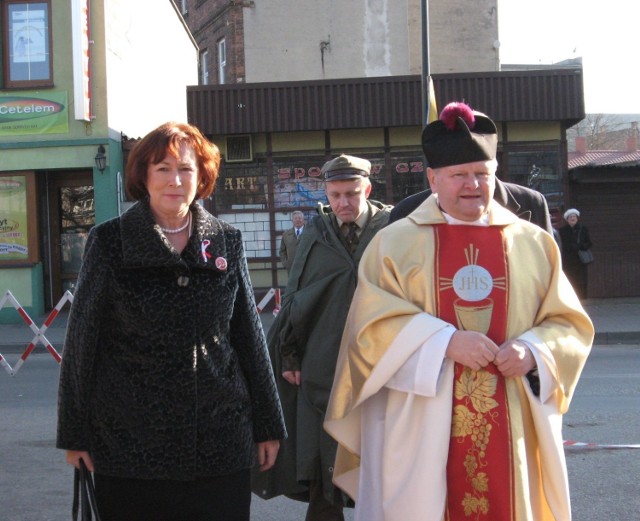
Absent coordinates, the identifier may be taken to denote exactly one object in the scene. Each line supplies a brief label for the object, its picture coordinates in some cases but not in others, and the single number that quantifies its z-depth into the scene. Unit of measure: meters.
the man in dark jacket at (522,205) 4.40
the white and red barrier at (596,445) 7.05
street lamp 17.31
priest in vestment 3.24
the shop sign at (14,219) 17.75
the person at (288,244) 14.70
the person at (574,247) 16.61
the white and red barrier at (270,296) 14.43
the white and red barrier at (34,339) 11.68
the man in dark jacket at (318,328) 4.41
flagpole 13.76
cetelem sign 17.48
